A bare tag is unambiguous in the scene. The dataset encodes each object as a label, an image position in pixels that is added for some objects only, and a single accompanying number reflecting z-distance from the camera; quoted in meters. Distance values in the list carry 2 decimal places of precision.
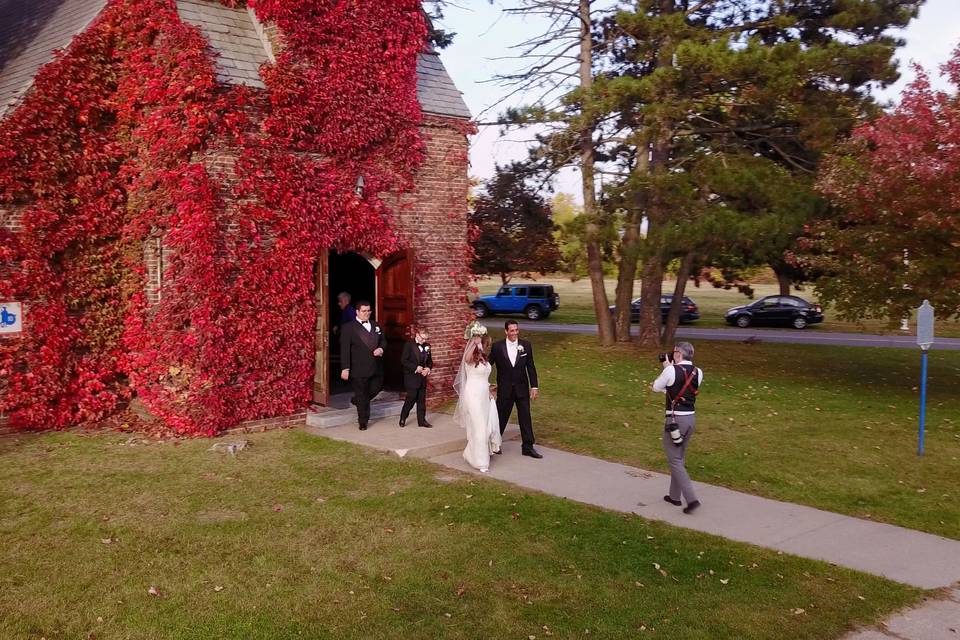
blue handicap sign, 11.41
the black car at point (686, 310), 40.16
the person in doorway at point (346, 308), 14.15
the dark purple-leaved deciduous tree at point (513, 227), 26.37
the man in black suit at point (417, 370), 11.73
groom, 10.35
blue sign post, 10.78
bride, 9.74
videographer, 7.93
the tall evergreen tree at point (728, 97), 17.66
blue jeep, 43.97
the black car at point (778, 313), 37.66
